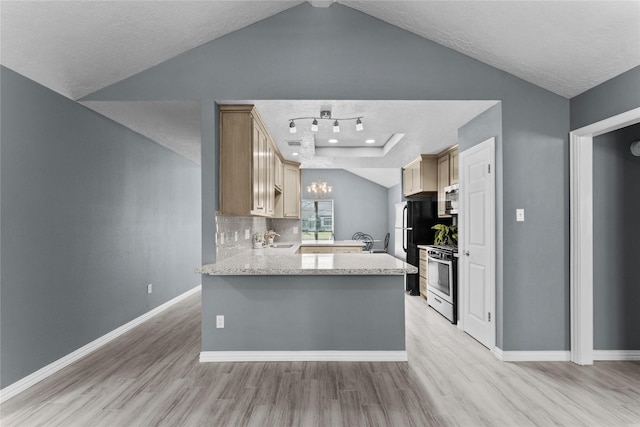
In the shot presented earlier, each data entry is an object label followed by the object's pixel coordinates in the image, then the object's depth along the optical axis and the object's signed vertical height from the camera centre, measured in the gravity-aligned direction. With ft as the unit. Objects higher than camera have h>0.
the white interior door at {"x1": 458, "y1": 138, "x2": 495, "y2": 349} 10.90 -0.86
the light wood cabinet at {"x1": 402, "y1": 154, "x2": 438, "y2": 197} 18.45 +2.17
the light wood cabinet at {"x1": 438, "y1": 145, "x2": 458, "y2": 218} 16.19 +2.11
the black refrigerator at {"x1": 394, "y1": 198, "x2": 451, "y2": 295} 19.20 -0.45
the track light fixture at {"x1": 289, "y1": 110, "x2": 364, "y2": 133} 11.46 +3.26
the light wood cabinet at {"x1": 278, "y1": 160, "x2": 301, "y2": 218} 19.71 +1.49
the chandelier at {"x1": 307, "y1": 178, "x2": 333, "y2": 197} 27.66 +2.18
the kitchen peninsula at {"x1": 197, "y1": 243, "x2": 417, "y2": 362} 10.27 -2.91
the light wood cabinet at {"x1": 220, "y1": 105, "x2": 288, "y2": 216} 10.87 +1.77
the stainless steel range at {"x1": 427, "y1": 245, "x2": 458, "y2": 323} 14.08 -2.75
